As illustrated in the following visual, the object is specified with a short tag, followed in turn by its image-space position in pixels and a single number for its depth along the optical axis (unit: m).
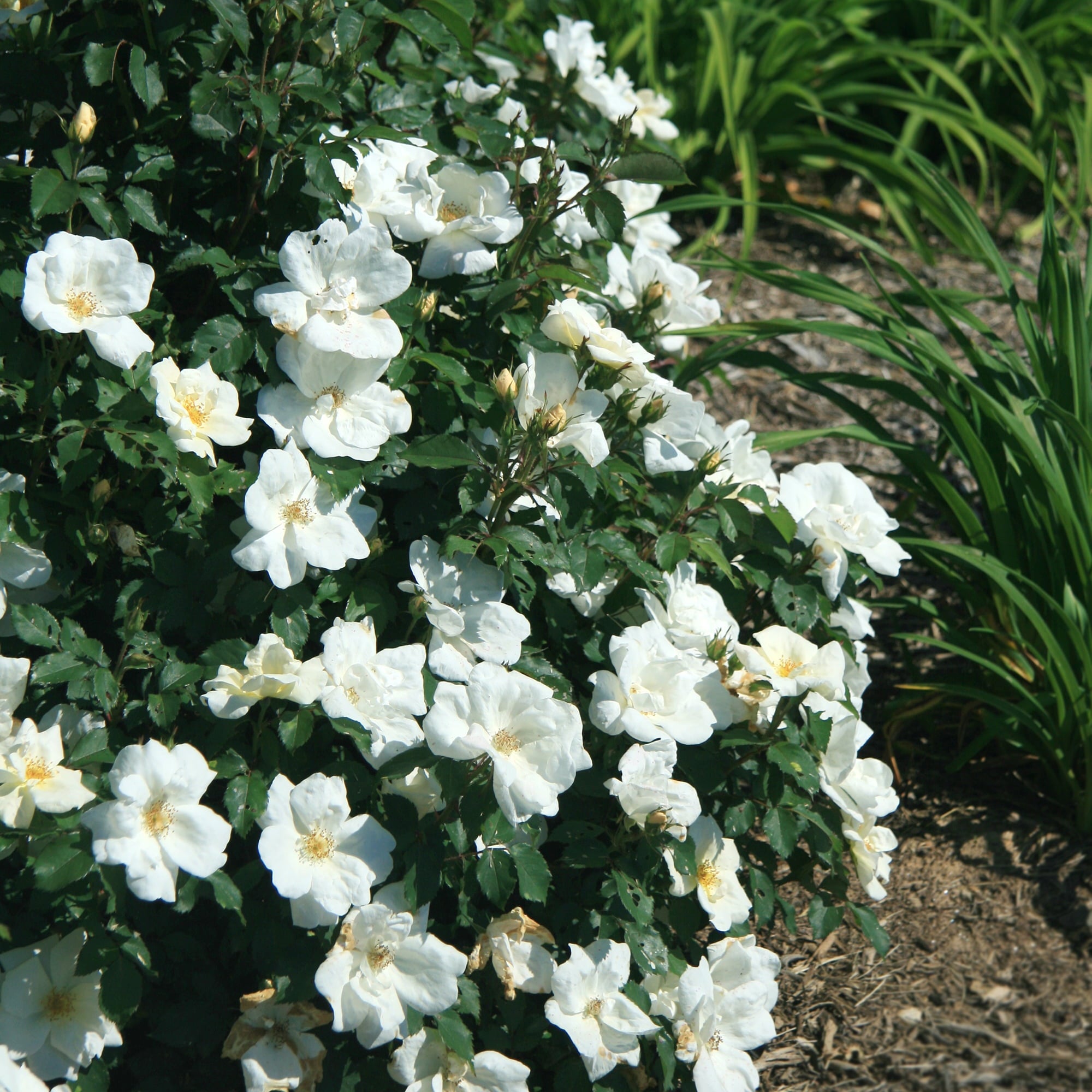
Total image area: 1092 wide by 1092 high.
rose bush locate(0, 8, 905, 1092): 1.37
